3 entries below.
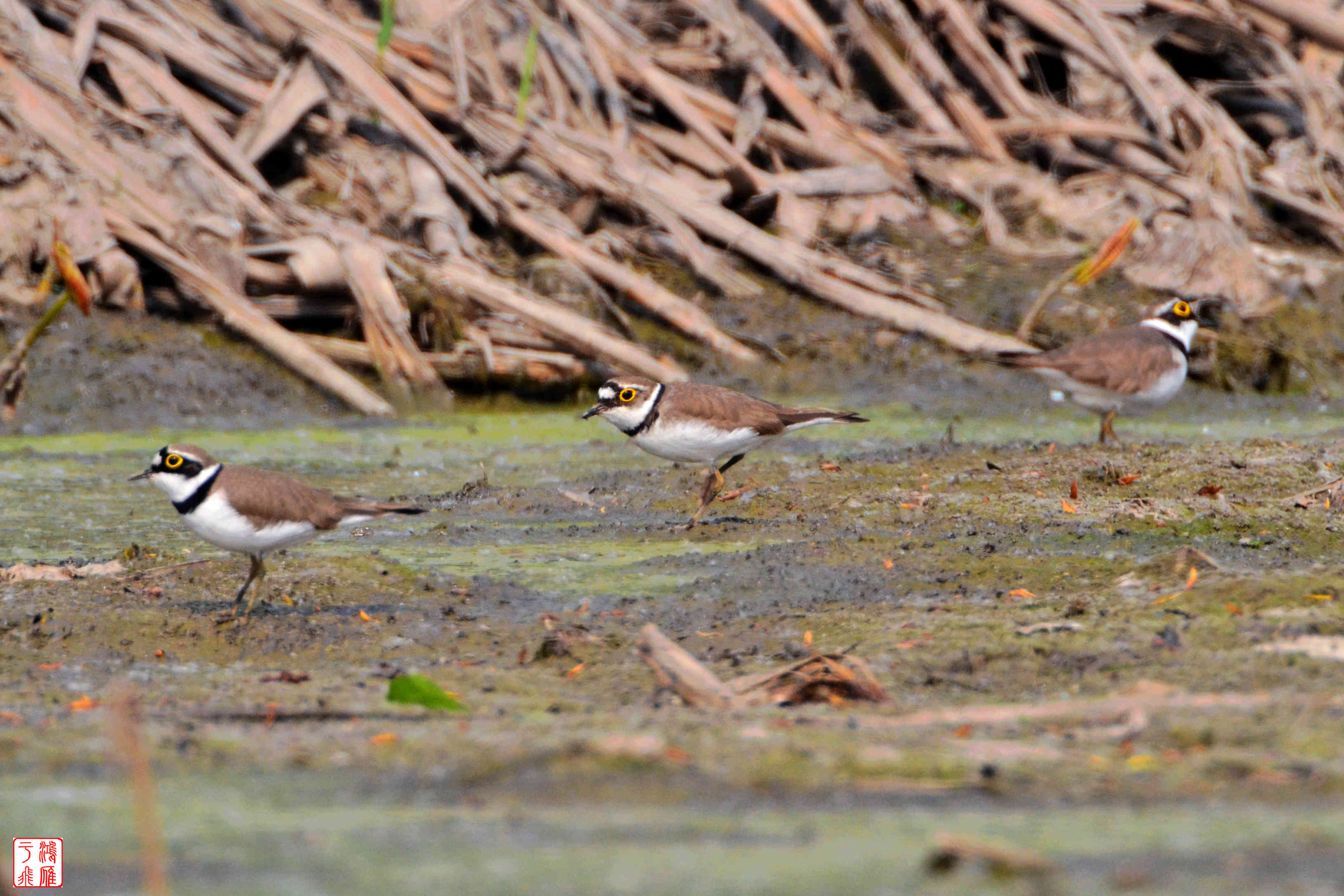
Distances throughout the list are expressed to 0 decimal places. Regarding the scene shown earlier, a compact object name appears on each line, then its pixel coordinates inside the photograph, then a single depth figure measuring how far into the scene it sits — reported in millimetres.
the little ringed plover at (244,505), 10781
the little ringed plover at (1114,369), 18531
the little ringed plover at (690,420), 14484
